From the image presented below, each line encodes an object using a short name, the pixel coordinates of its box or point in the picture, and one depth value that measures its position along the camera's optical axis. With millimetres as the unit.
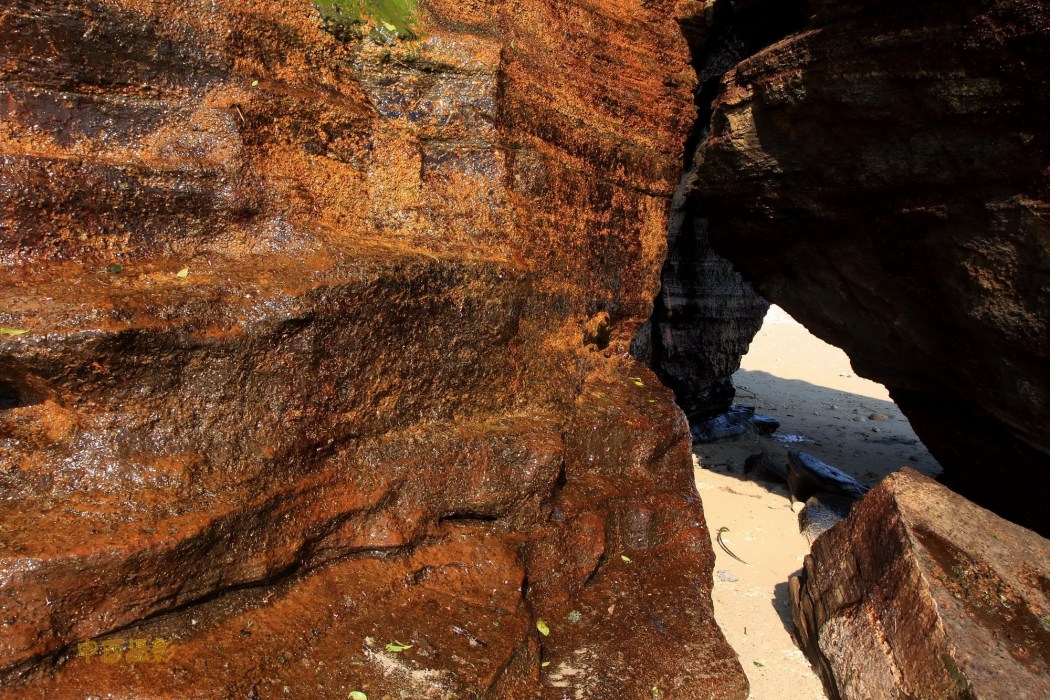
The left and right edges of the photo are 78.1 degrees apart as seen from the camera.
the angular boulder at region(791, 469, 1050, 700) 2848
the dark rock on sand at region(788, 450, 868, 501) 6195
